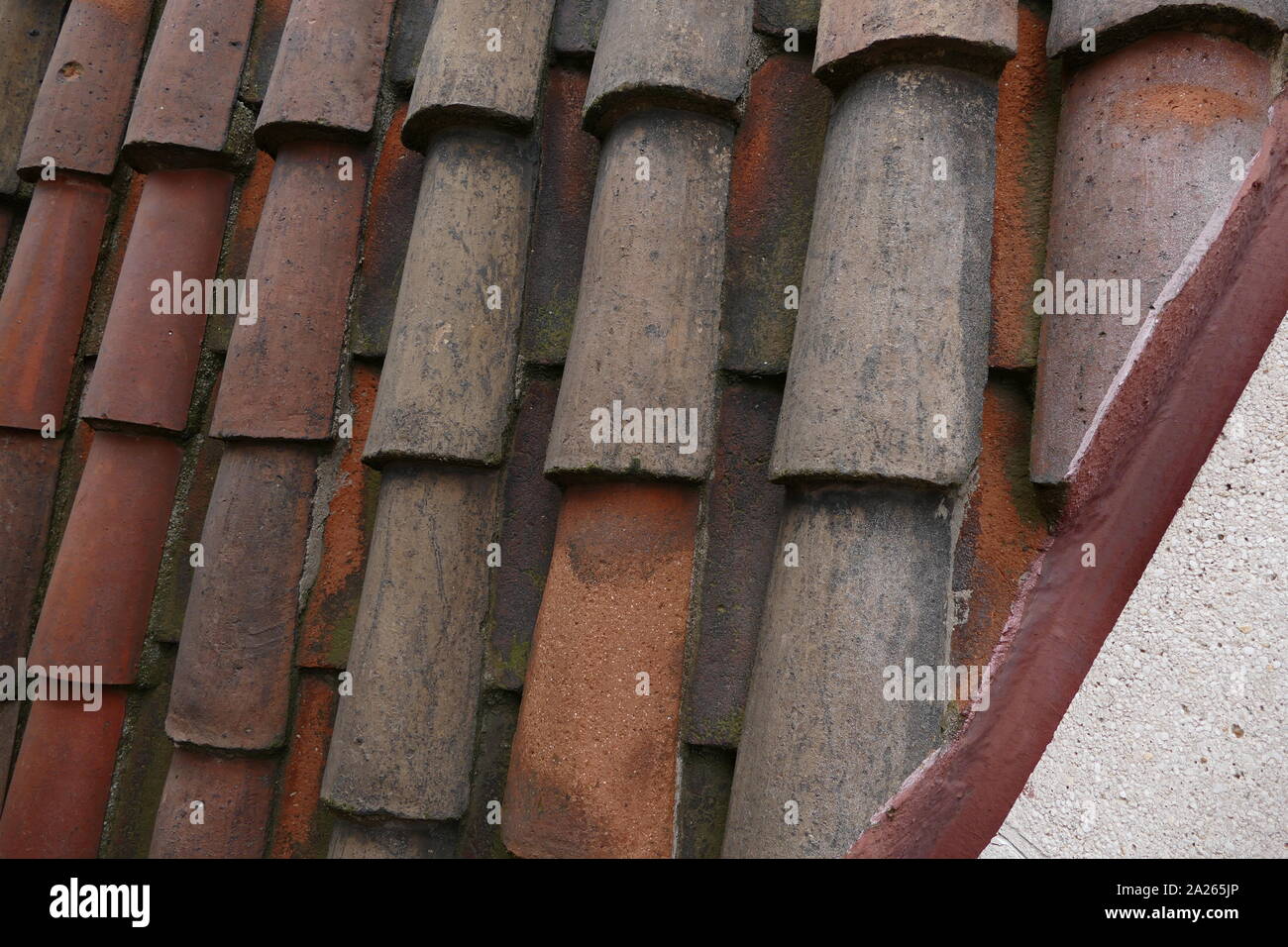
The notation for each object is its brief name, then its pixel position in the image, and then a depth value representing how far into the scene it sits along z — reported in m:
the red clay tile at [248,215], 1.72
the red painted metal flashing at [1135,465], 1.08
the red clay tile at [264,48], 1.76
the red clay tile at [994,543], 1.11
